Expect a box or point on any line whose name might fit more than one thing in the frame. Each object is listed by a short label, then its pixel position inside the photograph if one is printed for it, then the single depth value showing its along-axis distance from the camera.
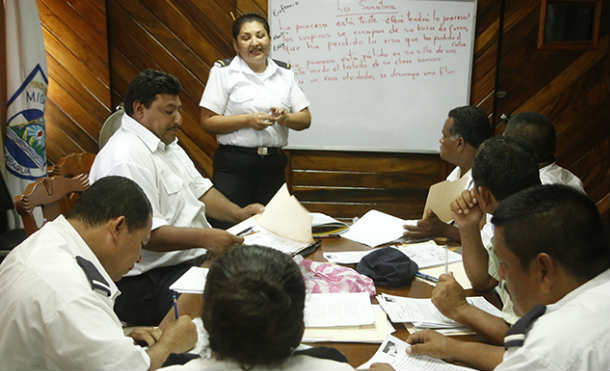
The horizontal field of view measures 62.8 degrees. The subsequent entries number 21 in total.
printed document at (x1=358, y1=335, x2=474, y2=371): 1.16
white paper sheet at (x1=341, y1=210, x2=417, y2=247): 2.10
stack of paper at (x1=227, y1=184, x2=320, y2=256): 1.95
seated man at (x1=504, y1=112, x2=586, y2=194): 2.37
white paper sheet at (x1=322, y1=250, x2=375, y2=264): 1.82
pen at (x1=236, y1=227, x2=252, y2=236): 2.00
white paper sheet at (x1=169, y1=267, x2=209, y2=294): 1.46
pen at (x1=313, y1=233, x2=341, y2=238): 2.17
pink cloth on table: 1.54
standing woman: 2.87
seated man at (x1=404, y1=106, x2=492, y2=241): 2.31
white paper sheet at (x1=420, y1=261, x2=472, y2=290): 1.66
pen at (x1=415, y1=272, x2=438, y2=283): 1.65
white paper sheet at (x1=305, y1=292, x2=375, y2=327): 1.34
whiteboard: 3.64
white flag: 3.03
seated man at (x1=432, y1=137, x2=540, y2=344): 1.60
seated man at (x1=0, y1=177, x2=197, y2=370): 1.05
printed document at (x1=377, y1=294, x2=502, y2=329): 1.36
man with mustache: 1.87
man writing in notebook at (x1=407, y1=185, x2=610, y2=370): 0.89
